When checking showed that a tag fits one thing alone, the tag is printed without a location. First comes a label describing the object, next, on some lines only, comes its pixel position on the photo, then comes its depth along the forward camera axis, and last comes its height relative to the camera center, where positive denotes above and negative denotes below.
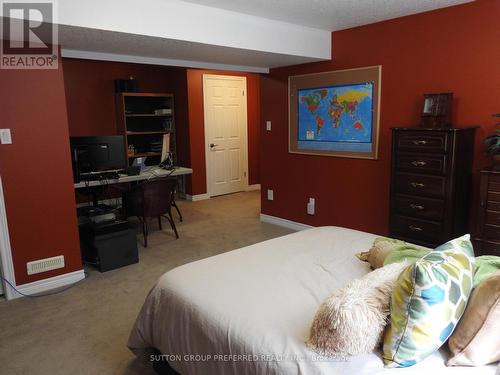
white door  6.47 -0.06
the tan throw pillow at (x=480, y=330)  1.18 -0.65
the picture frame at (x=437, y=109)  3.02 +0.12
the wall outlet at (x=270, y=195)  4.98 -0.88
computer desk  3.92 -0.52
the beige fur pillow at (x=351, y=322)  1.23 -0.64
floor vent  3.08 -1.09
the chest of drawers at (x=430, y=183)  2.81 -0.45
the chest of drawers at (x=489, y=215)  2.64 -0.64
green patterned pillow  1.18 -0.58
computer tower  3.50 -1.07
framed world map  3.73 +0.15
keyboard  3.97 -0.48
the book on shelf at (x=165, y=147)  5.02 -0.23
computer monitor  3.87 -0.23
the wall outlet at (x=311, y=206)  4.45 -0.93
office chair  4.09 -0.75
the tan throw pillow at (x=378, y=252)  1.86 -0.63
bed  1.27 -0.74
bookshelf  6.02 +0.13
